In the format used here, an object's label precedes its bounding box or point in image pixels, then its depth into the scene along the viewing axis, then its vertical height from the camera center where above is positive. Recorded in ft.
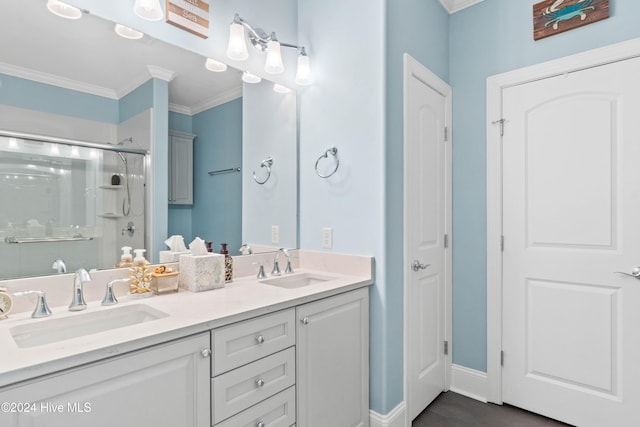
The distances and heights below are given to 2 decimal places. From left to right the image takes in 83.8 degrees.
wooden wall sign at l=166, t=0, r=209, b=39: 5.40 +3.15
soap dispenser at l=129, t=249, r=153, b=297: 4.96 -0.91
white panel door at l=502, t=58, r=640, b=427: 6.25 -0.57
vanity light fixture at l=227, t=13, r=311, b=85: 6.10 +3.10
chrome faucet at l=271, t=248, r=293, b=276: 6.84 -0.97
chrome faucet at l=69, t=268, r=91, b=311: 4.21 -0.92
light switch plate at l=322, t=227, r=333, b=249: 7.05 -0.45
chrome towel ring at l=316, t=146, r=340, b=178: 6.95 +1.20
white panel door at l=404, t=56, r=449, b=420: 6.88 -0.49
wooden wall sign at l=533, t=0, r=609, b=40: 6.45 +3.79
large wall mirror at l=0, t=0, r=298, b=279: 4.32 +1.42
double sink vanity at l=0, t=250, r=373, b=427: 2.97 -1.48
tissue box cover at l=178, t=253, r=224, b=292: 5.34 -0.87
